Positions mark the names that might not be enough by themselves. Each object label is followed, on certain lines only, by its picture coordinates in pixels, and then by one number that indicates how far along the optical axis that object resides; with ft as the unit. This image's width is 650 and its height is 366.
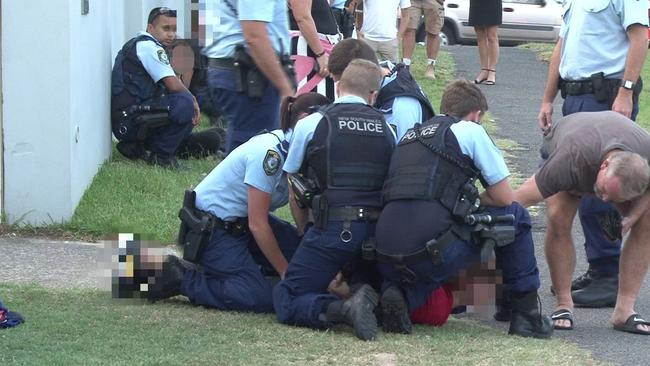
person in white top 79.20
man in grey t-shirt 36.96
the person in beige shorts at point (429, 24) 96.73
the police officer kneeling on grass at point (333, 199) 35.32
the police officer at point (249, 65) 39.52
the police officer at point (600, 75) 42.06
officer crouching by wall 59.11
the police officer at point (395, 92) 40.45
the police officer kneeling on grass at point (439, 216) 34.71
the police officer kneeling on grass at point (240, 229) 37.14
